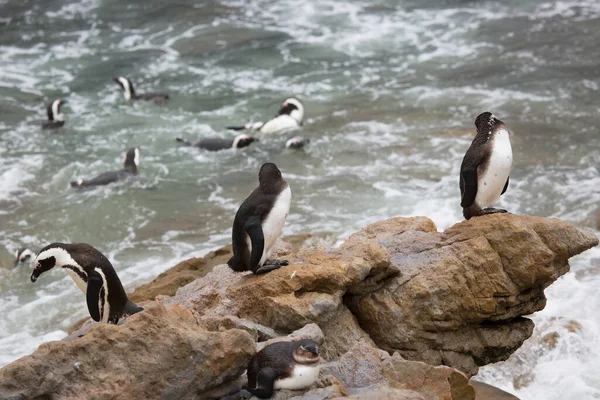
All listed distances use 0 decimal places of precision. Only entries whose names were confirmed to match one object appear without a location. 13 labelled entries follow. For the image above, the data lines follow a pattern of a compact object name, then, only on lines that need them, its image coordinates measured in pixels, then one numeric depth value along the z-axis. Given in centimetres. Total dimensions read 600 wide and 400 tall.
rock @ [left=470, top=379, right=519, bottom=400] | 1427
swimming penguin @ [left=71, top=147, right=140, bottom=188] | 2764
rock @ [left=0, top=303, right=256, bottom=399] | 1024
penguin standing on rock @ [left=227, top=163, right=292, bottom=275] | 1307
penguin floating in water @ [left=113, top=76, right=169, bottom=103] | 3547
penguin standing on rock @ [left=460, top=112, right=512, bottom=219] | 1408
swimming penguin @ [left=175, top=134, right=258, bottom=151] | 3023
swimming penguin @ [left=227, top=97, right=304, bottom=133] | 3153
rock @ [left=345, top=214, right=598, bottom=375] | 1366
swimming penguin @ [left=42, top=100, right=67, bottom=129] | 3272
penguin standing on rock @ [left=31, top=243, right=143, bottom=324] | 1370
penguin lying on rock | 1060
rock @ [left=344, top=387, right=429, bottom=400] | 990
